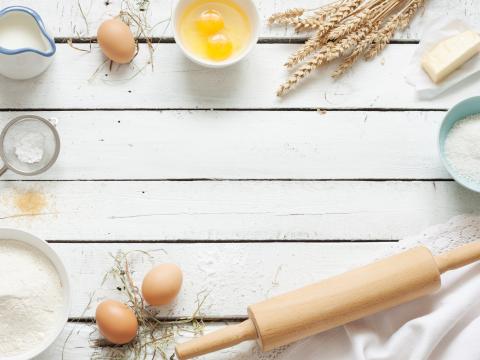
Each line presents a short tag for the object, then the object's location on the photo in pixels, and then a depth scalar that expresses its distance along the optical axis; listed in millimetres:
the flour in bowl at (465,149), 1427
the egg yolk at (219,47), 1475
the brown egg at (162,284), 1375
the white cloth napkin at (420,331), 1385
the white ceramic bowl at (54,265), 1342
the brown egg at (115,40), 1435
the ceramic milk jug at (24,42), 1415
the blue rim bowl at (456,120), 1423
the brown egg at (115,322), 1359
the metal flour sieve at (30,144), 1456
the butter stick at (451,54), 1473
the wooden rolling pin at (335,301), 1316
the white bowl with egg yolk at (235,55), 1453
